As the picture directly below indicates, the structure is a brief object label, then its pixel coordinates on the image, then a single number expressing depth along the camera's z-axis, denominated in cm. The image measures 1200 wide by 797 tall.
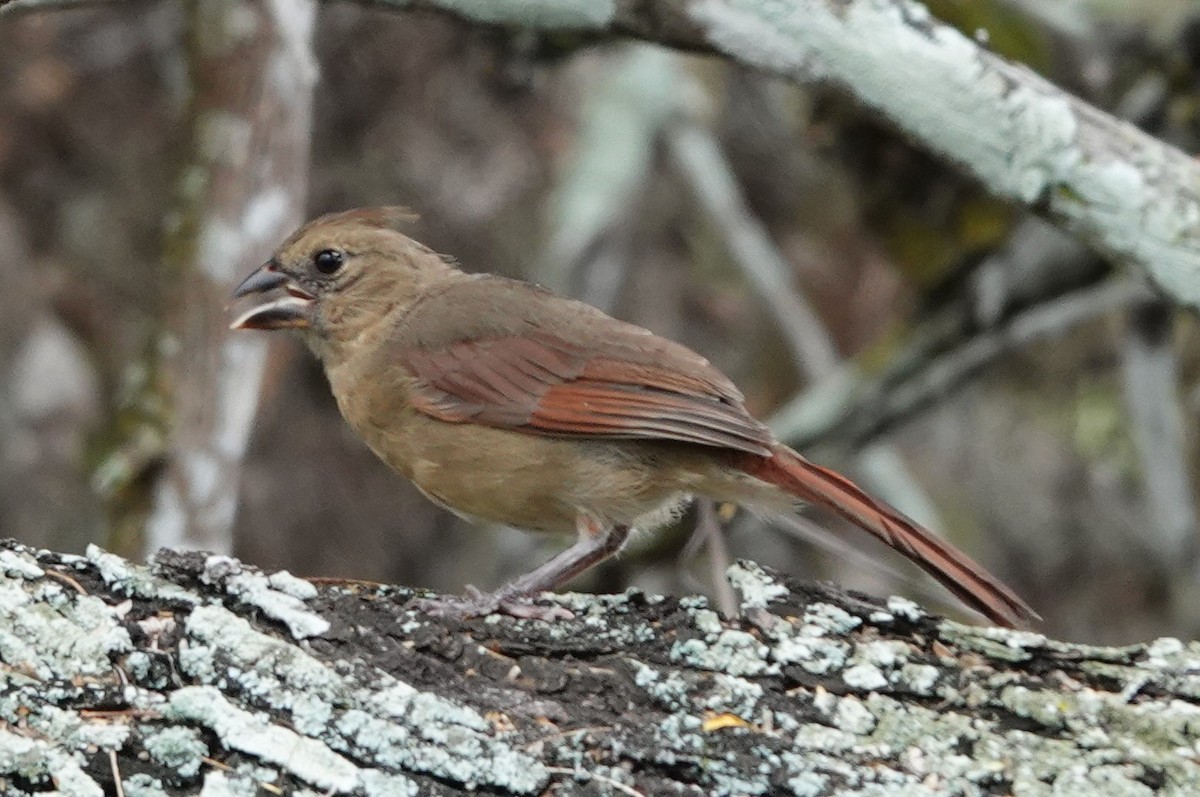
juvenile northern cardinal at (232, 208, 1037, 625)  771
